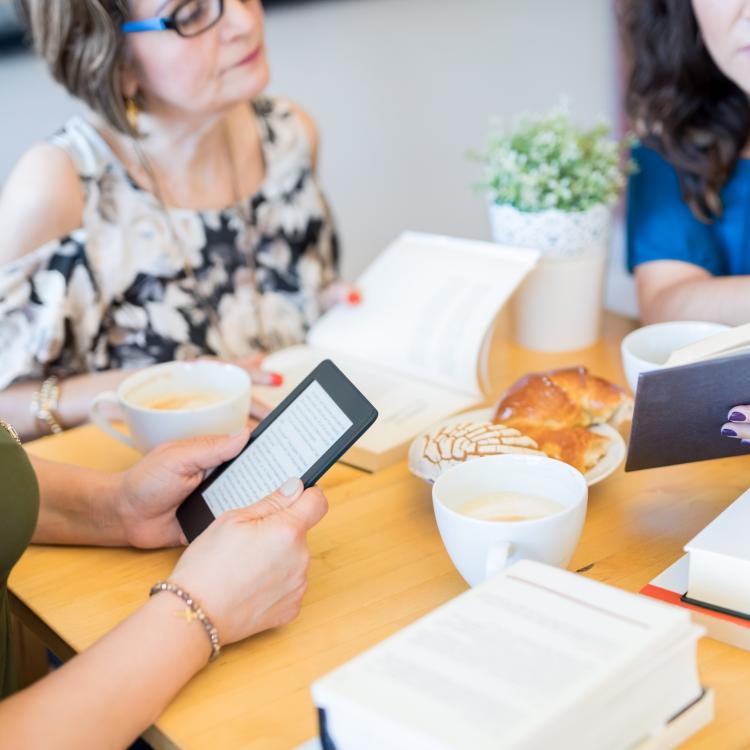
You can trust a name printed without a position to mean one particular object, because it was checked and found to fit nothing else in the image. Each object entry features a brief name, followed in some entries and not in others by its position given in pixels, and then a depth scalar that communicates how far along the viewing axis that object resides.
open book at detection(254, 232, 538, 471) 1.17
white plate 0.95
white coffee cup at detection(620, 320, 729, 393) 1.08
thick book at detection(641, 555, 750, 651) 0.72
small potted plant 1.29
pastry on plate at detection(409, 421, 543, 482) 0.93
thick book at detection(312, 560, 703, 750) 0.54
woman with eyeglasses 1.37
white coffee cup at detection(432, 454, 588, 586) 0.74
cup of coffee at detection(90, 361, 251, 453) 1.04
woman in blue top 1.46
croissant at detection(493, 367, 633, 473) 0.98
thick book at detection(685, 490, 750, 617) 0.72
